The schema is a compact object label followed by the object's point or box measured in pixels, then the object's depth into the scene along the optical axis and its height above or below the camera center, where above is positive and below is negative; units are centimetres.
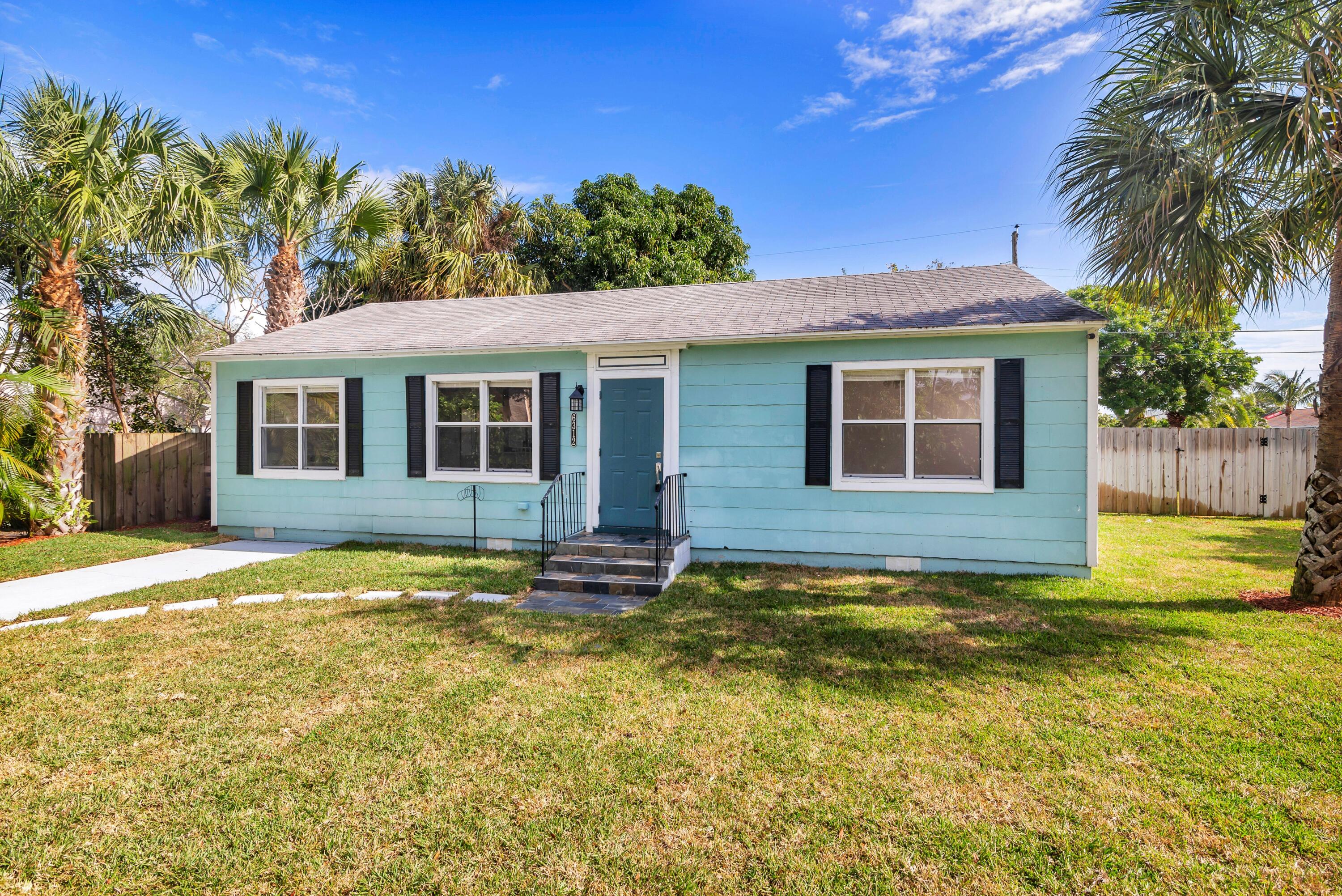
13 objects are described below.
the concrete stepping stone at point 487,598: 590 -159
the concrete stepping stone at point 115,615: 526 -158
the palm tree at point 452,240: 1506 +528
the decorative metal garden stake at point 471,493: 829 -76
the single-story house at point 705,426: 670 +18
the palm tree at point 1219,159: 522 +270
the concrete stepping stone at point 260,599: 582 -158
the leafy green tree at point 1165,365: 1998 +262
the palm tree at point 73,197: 855 +356
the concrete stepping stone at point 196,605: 562 -159
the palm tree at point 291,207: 1145 +468
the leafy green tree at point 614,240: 1728 +590
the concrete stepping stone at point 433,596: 594 -158
